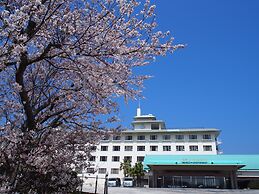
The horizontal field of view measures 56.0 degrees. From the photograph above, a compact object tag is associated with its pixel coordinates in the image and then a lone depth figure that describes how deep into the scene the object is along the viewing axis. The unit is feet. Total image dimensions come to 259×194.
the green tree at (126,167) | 150.18
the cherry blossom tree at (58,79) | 17.01
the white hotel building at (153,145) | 165.78
